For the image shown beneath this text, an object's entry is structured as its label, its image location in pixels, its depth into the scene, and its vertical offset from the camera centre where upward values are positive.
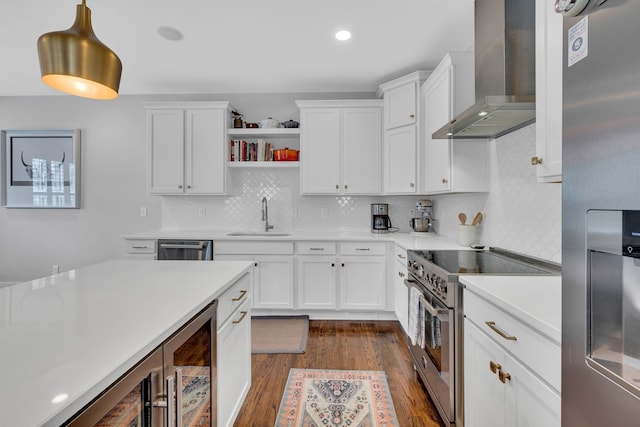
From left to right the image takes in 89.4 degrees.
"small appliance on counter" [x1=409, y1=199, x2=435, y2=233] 3.65 -0.08
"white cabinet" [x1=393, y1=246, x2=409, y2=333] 2.70 -0.69
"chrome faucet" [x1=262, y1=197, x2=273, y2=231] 3.92 -0.02
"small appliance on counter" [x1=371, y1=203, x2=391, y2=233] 3.74 -0.08
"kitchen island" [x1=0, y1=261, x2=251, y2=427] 0.56 -0.31
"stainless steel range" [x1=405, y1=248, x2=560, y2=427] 1.58 -0.53
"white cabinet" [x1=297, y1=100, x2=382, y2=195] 3.62 +0.73
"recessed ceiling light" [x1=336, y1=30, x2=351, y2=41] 2.70 +1.50
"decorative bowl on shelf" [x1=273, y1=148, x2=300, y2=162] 3.81 +0.67
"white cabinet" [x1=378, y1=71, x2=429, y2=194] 3.23 +0.83
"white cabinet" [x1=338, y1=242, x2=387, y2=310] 3.33 -0.66
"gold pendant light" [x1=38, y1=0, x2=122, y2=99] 1.25 +0.61
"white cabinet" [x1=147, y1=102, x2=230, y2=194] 3.71 +0.75
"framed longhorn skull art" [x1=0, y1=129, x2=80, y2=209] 4.15 +0.56
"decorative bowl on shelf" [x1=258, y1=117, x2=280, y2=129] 3.80 +1.04
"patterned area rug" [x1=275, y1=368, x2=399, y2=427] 1.84 -1.18
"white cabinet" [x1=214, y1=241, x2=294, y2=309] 3.37 -0.52
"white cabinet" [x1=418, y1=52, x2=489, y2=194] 2.55 +0.57
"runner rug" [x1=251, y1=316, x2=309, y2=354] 2.76 -1.15
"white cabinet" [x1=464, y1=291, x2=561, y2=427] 0.97 -0.57
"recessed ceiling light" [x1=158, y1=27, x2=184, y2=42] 2.68 +1.51
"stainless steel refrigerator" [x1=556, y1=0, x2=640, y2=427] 0.56 +0.00
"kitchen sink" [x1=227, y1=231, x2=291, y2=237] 3.64 -0.26
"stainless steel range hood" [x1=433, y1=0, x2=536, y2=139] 1.71 +0.83
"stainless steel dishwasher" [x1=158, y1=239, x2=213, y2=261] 3.37 -0.39
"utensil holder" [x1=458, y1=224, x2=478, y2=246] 2.65 -0.19
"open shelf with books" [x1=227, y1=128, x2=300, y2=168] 3.74 +0.75
